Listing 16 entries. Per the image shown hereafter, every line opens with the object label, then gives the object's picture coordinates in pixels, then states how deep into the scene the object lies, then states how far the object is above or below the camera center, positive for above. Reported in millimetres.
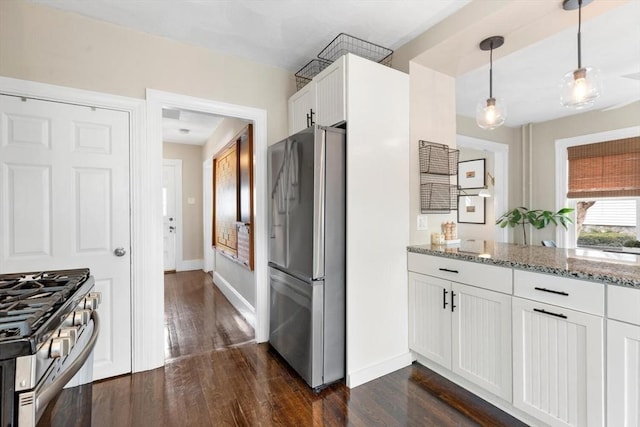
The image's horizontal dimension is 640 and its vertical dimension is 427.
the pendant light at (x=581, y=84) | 1723 +721
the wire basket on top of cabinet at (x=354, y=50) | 2407 +1339
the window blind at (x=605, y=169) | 3771 +539
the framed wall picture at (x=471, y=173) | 4895 +618
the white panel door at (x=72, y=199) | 1948 +94
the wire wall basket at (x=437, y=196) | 2465 +123
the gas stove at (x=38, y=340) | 624 -308
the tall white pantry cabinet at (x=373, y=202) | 2088 +69
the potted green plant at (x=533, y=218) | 4301 -106
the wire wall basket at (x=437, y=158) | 2443 +434
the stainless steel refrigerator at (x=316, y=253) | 1996 -280
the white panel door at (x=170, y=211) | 5895 +31
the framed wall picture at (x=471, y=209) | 4809 +23
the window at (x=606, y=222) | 3828 -157
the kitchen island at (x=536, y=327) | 1307 -616
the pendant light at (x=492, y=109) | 2154 +727
